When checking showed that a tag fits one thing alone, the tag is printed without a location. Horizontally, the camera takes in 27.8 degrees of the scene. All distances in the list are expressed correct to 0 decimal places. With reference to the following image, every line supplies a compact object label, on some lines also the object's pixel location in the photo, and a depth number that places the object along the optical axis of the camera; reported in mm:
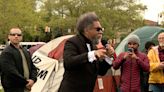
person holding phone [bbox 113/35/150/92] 5660
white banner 7090
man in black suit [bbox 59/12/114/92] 3391
